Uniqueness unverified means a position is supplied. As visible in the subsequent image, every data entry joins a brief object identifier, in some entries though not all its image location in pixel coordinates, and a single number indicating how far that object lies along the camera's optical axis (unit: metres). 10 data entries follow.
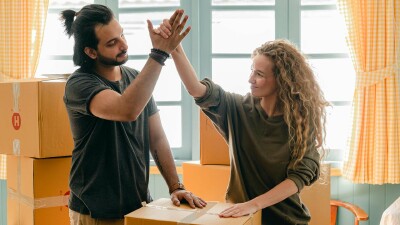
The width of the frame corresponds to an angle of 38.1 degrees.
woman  1.98
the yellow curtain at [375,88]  3.55
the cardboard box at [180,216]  1.61
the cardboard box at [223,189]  2.67
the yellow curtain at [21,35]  3.87
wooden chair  3.44
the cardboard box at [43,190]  2.59
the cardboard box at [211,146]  2.69
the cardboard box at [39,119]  2.52
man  1.77
